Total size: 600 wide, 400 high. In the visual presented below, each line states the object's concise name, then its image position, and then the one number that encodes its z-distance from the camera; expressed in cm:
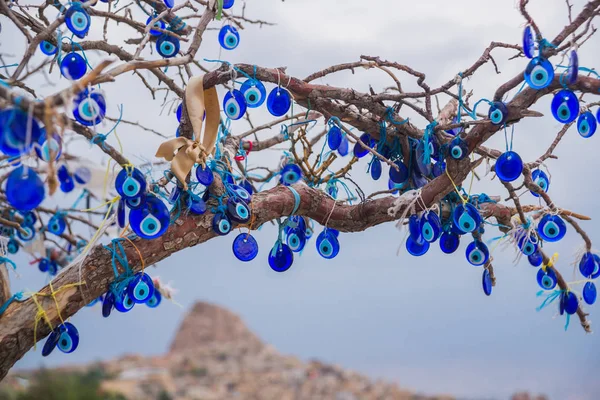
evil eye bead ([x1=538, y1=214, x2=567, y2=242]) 309
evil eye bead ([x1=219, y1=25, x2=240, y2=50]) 317
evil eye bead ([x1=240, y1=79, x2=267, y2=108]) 295
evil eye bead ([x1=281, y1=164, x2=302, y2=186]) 315
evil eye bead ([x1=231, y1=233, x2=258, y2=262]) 301
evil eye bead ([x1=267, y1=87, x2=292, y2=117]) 296
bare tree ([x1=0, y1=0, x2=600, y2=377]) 291
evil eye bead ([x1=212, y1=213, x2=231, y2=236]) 298
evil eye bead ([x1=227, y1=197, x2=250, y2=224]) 298
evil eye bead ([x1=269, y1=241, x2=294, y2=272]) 309
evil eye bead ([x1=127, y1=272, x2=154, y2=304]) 293
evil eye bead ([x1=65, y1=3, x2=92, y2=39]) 296
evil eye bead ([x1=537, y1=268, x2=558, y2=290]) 325
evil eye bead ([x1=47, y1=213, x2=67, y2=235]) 365
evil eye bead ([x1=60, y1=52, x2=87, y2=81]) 298
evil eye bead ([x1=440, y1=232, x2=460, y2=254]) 311
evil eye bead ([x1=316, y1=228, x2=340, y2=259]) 313
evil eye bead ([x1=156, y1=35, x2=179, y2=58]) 318
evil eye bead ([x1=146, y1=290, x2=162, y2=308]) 323
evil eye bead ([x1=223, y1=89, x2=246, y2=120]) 293
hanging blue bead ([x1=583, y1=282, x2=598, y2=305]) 324
